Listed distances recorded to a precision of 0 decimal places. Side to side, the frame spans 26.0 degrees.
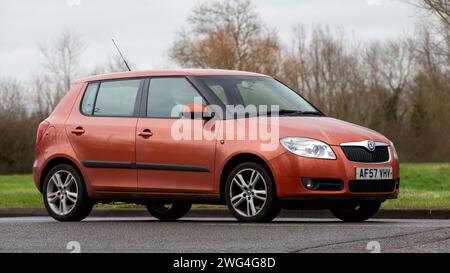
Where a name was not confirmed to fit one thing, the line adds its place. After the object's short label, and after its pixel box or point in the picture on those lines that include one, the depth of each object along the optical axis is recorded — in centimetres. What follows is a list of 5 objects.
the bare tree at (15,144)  5506
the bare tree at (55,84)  6438
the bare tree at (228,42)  6369
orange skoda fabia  1023
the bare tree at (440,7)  3634
